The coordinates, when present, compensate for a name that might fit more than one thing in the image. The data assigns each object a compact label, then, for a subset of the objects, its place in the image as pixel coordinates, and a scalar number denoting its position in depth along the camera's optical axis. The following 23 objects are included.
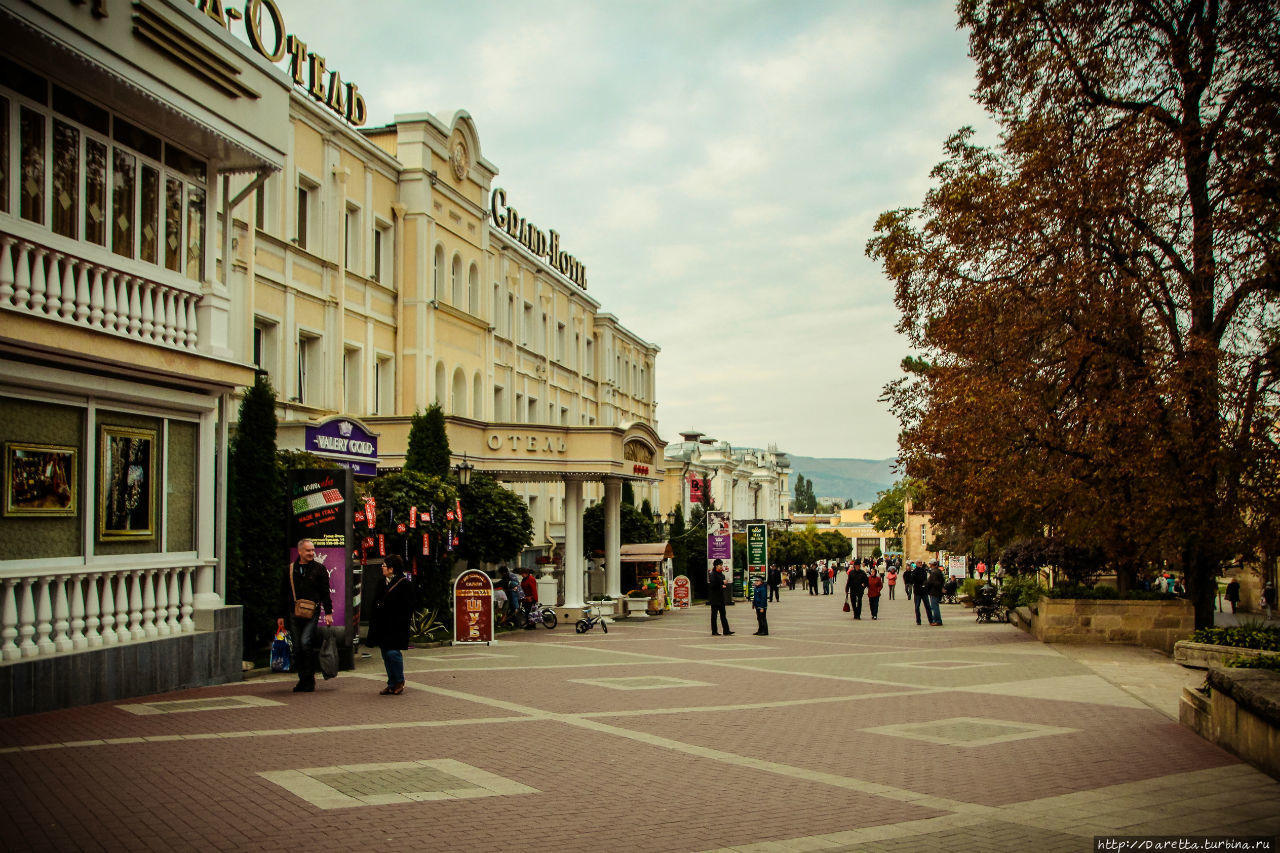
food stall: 35.59
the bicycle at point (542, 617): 27.67
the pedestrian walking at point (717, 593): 25.71
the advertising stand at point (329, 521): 16.33
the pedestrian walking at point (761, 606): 25.97
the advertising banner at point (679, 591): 40.03
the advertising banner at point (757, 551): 44.59
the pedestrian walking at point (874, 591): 34.66
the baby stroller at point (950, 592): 54.34
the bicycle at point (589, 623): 26.36
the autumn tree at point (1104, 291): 17.95
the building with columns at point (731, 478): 81.00
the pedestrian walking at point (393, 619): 13.23
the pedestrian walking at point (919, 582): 32.91
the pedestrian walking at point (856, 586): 34.50
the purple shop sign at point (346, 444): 19.45
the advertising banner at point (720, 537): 41.03
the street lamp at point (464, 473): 26.64
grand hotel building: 11.12
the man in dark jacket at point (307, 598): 13.05
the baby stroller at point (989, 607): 32.97
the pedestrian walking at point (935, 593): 32.69
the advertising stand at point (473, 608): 21.78
